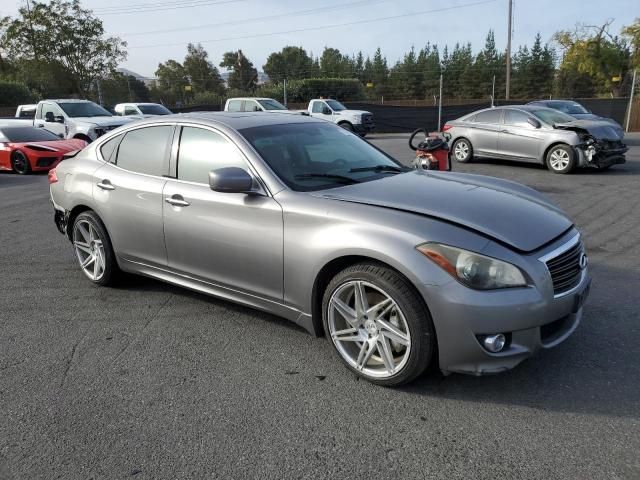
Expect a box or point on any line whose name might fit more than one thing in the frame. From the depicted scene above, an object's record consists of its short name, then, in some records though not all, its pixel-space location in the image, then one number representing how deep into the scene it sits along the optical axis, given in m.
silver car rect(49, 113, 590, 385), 2.83
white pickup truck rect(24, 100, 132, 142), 15.84
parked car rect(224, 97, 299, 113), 21.45
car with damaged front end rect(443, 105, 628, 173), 11.55
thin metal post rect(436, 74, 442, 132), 28.42
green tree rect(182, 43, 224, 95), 73.88
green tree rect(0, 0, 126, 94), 39.59
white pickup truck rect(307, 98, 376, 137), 23.78
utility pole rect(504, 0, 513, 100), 35.16
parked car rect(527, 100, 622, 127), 16.90
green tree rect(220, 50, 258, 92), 87.38
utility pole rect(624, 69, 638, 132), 27.20
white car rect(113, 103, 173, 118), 21.88
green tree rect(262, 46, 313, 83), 87.75
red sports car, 13.55
